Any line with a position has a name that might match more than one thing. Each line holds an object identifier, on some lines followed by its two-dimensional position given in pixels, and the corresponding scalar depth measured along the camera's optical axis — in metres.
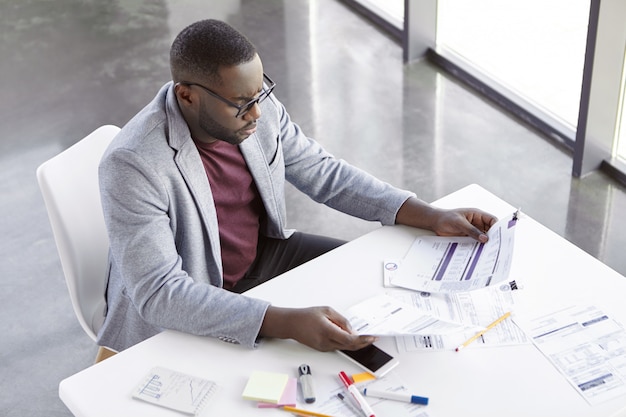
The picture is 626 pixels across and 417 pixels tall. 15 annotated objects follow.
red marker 1.80
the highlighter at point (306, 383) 1.84
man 2.05
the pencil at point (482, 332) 1.98
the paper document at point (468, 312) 1.99
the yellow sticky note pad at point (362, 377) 1.89
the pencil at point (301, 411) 1.81
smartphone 1.92
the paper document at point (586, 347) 1.85
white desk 1.83
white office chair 2.46
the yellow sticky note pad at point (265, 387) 1.84
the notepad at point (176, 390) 1.83
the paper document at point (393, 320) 1.92
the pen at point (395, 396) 1.83
